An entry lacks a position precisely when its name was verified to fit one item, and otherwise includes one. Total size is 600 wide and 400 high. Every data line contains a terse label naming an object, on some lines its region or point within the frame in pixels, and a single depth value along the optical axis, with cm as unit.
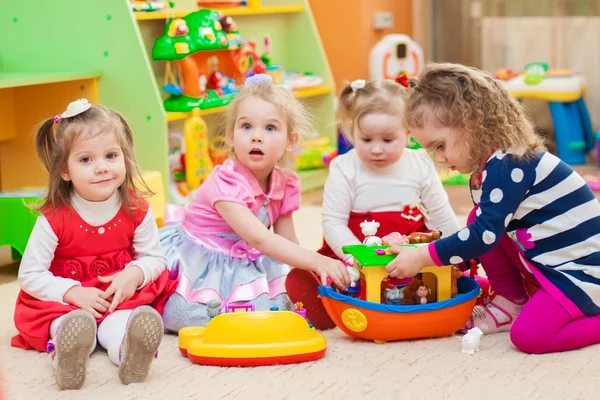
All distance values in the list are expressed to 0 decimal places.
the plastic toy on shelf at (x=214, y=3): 450
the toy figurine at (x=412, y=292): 294
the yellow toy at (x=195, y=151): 412
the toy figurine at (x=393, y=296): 290
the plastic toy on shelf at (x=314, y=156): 474
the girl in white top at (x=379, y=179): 314
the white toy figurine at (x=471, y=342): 283
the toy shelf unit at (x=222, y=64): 412
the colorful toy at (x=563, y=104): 504
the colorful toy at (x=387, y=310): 285
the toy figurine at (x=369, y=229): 299
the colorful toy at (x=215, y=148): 439
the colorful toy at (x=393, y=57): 540
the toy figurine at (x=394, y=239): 295
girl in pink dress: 301
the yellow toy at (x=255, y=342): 277
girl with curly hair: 282
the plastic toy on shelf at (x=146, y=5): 403
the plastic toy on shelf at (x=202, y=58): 409
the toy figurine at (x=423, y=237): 294
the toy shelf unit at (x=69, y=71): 385
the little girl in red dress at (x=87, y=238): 286
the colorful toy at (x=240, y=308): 292
